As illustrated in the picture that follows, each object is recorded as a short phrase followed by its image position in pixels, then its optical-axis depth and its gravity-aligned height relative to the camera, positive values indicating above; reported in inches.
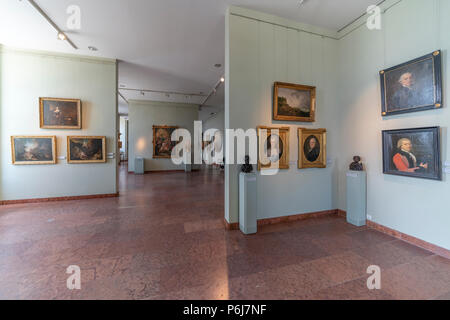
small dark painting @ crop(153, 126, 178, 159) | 535.5 +51.5
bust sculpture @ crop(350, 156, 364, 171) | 173.6 -7.3
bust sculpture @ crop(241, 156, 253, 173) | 161.6 -6.8
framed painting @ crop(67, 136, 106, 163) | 262.8 +16.0
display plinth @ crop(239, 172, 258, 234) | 155.5 -38.9
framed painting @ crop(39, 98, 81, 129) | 250.4 +66.2
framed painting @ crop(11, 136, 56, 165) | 243.1 +15.3
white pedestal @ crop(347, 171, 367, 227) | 171.8 -37.7
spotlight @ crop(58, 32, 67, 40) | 204.8 +141.8
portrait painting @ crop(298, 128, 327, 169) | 187.3 +10.4
